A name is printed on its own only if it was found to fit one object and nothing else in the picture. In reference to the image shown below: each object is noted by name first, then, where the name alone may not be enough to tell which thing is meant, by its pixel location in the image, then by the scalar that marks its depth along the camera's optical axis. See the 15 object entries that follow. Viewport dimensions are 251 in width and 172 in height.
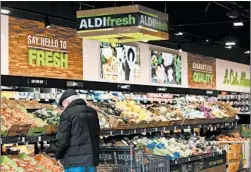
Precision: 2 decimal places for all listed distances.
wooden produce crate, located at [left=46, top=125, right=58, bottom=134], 6.05
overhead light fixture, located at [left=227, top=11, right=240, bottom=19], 11.49
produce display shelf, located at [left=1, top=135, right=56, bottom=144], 5.36
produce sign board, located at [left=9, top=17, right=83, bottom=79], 8.86
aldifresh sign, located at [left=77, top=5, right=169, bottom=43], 7.18
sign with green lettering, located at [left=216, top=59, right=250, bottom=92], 17.03
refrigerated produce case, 6.09
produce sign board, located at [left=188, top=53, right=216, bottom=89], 15.05
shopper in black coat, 5.09
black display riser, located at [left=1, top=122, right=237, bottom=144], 5.45
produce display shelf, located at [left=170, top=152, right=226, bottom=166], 7.63
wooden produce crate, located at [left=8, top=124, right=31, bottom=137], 5.43
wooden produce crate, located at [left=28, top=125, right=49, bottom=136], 5.73
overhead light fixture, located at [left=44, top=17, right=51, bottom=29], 9.38
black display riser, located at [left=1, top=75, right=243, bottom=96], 8.66
